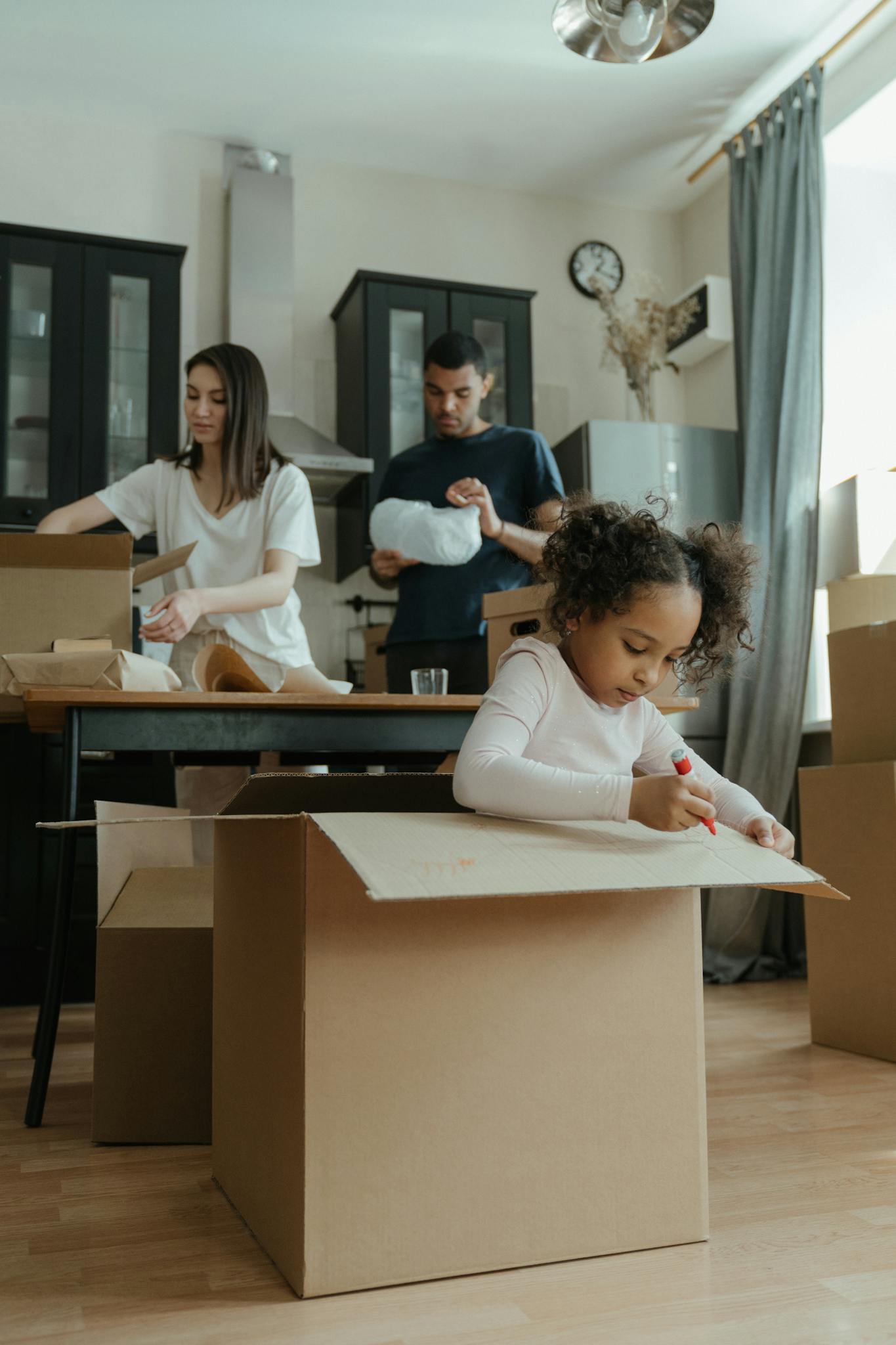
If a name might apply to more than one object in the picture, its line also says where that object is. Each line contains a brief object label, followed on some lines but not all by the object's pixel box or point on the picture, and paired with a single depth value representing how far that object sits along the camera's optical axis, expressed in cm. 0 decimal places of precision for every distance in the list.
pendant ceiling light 222
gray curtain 319
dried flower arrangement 396
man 245
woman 214
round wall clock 433
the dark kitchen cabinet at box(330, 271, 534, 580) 374
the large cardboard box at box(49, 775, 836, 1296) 96
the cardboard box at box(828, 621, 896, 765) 217
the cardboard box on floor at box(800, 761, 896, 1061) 206
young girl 121
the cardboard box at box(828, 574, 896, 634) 302
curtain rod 323
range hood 381
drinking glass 192
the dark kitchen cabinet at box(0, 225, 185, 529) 345
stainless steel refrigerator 369
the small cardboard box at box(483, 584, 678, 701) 188
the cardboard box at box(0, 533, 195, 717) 174
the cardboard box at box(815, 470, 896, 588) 318
